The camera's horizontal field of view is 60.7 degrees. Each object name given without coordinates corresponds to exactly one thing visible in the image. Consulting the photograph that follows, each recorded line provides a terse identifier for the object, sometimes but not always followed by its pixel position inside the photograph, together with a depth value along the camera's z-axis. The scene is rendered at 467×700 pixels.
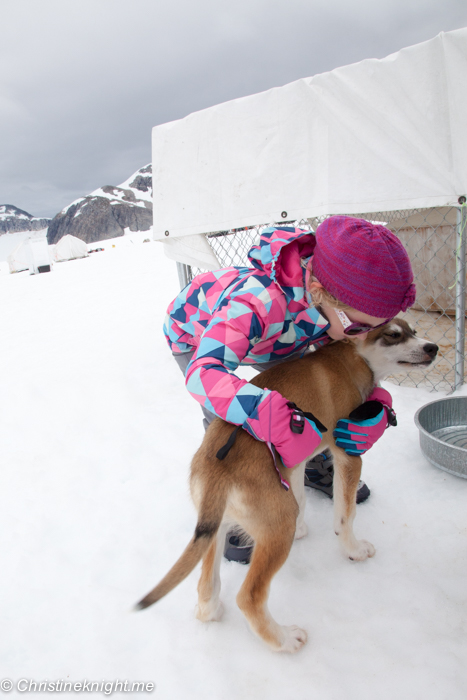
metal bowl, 2.23
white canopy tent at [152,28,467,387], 2.46
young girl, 1.37
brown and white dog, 1.33
